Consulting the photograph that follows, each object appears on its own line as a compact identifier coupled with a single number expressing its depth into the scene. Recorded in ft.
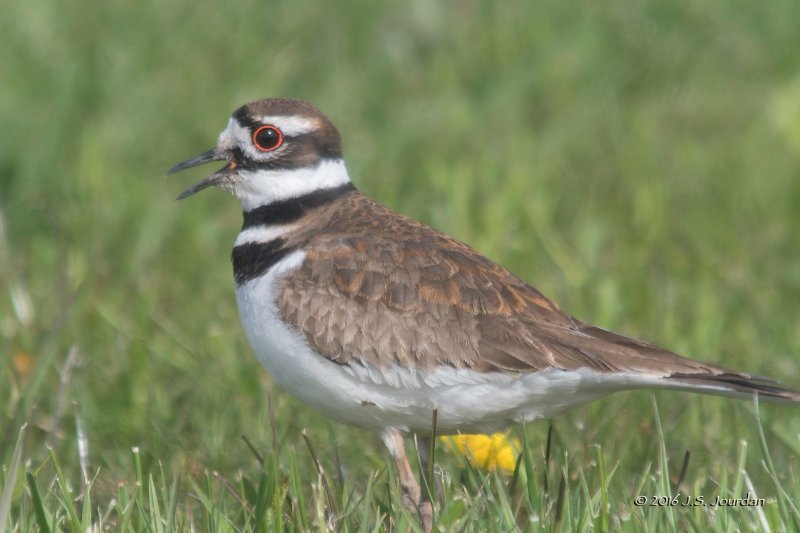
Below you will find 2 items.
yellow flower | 35.35
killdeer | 31.12
